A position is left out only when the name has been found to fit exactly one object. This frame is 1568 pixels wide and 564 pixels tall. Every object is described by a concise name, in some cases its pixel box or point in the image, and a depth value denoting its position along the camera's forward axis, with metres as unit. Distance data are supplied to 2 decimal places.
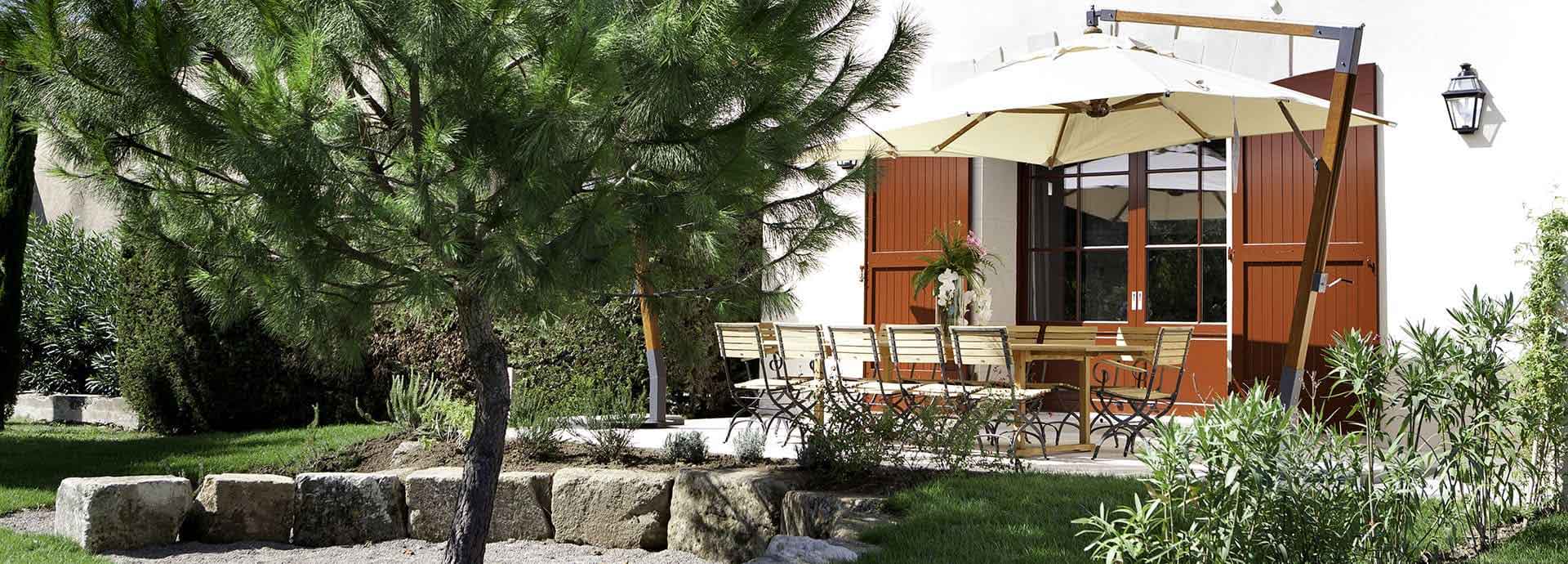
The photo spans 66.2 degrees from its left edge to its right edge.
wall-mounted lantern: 5.91
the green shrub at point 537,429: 5.92
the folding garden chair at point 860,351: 5.77
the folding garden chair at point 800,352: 6.00
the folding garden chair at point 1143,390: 5.52
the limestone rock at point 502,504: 5.46
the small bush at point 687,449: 5.60
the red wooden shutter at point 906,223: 8.15
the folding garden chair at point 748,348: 6.34
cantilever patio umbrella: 4.78
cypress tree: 8.47
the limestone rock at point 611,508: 5.23
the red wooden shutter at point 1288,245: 6.38
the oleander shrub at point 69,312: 10.47
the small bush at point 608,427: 5.81
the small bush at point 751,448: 5.50
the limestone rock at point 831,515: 4.26
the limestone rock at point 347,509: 5.48
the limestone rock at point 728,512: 4.86
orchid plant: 6.70
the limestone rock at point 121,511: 4.97
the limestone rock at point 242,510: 5.38
